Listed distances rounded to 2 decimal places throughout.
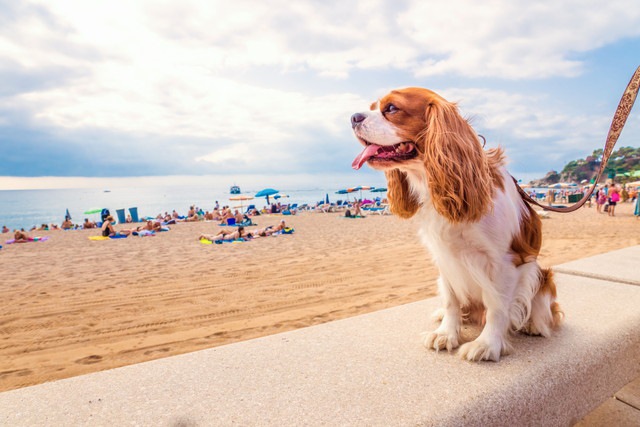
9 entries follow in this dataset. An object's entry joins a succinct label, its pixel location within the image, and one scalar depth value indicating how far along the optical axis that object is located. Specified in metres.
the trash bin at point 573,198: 23.67
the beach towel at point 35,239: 14.34
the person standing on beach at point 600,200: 19.55
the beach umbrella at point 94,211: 24.38
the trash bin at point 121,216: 25.63
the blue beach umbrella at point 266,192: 31.63
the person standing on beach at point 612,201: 17.43
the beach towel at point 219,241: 12.80
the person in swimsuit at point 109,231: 15.27
